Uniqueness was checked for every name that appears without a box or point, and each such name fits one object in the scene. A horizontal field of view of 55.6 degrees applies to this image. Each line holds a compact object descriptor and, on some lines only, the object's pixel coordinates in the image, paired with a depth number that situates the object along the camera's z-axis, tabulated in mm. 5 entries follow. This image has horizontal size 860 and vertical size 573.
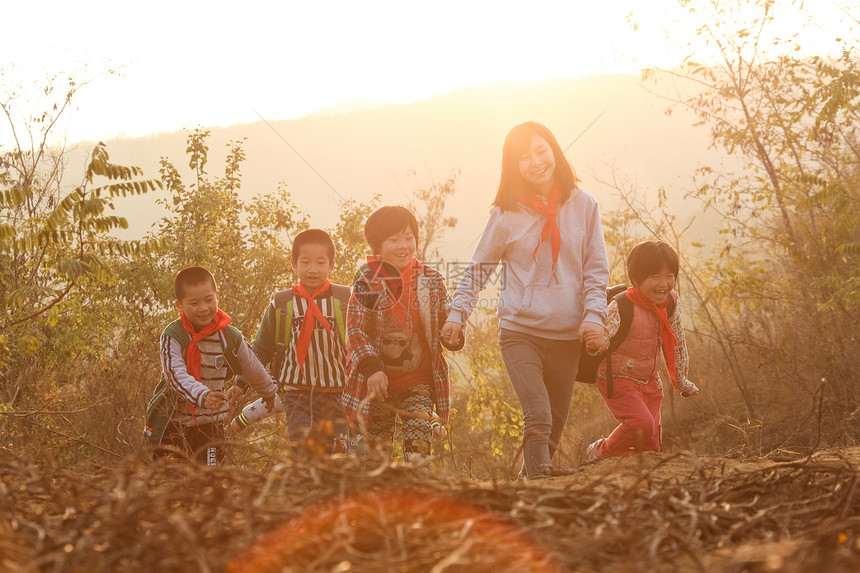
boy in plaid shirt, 4992
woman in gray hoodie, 4879
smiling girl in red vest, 5285
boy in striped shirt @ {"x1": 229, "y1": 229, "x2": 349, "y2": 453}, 5629
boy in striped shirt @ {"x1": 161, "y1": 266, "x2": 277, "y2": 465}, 5227
